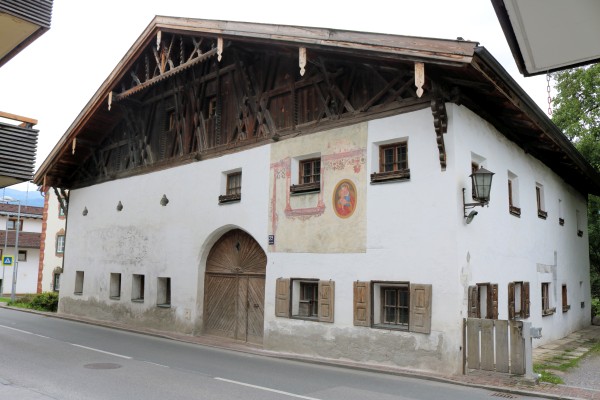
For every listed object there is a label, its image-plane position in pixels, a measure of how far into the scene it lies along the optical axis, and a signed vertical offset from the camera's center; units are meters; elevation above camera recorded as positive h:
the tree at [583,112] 22.89 +7.15
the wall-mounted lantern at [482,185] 10.97 +1.68
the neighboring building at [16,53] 9.77 +4.10
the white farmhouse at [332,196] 11.43 +1.85
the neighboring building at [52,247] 39.16 +0.59
